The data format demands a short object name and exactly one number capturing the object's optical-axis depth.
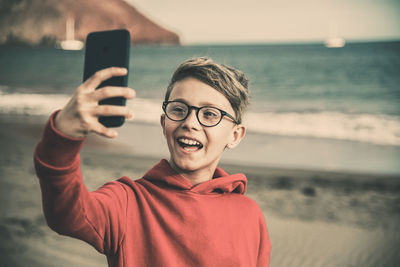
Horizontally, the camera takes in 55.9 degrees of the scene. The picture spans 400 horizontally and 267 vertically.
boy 1.39
